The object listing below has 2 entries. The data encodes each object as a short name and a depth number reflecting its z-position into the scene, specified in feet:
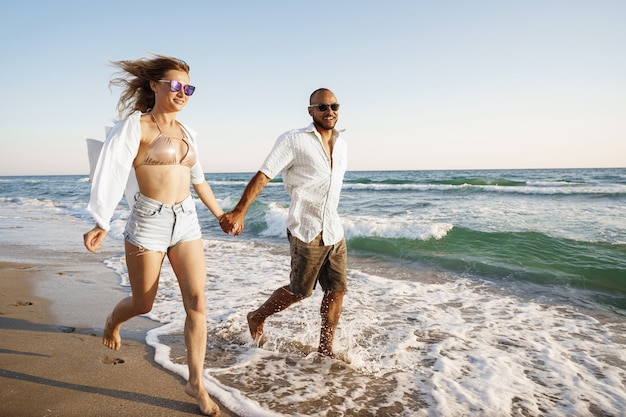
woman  8.54
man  10.96
